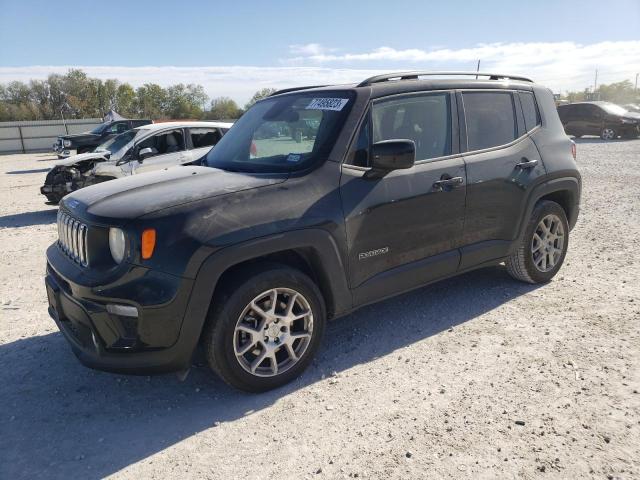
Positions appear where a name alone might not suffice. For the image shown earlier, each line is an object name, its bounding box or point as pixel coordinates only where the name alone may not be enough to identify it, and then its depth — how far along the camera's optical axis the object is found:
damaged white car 8.62
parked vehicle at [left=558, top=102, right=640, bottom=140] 20.81
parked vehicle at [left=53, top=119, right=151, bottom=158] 18.50
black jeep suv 2.73
